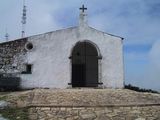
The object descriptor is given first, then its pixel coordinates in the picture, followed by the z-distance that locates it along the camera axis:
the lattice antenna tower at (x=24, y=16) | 13.15
